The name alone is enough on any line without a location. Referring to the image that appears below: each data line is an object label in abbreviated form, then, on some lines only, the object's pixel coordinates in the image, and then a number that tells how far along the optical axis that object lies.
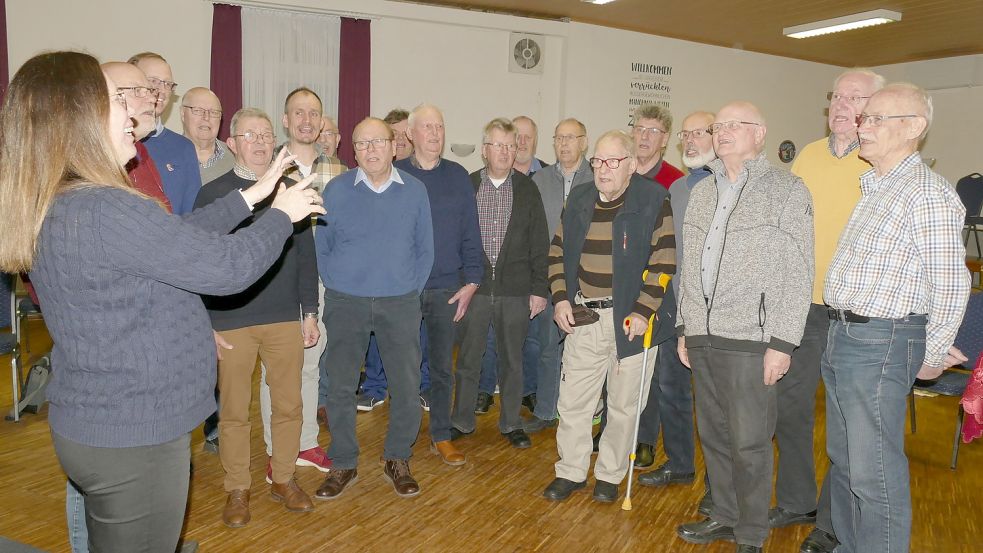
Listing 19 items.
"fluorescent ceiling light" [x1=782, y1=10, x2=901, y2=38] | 7.50
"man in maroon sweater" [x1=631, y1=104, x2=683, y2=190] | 3.88
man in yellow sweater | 2.71
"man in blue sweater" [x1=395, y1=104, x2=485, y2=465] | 3.68
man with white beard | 3.44
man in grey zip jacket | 2.54
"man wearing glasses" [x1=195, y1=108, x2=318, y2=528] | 2.90
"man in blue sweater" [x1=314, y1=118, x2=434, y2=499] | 3.21
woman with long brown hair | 1.43
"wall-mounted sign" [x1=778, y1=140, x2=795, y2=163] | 10.73
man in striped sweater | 3.12
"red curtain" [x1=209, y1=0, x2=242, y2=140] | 6.80
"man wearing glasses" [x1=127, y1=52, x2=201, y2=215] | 3.05
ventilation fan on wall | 8.17
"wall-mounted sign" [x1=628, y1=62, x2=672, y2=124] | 9.09
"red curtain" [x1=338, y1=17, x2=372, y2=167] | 7.36
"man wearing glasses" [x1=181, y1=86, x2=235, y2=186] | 3.61
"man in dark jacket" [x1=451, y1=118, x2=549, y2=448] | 3.83
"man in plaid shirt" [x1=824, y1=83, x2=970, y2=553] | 2.15
